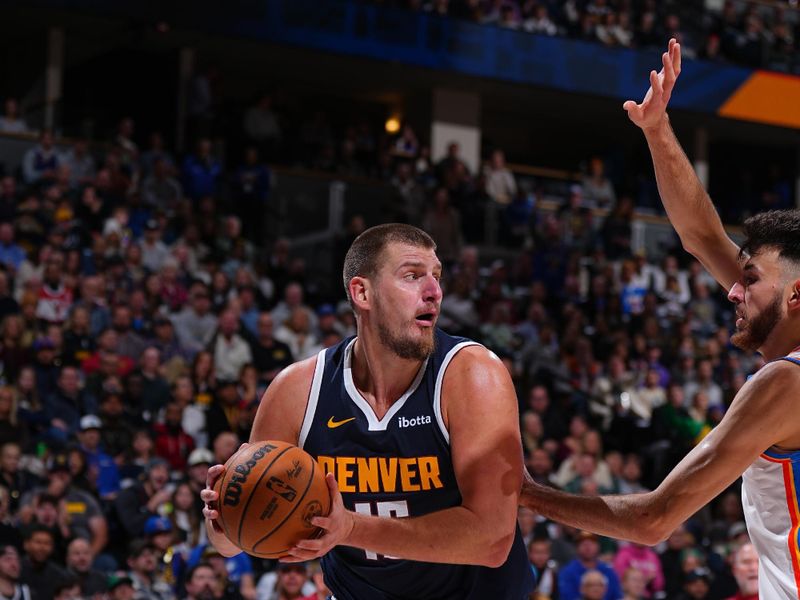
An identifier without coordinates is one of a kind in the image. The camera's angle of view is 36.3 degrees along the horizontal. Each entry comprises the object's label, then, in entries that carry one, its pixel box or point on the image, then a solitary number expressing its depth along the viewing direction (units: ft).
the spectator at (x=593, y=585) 35.35
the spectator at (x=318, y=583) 30.37
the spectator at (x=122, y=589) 31.07
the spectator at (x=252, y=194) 56.75
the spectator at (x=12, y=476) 33.65
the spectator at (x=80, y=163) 51.80
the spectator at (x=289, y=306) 47.67
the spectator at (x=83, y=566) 31.76
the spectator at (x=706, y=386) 52.26
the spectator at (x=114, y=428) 37.11
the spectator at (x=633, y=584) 36.50
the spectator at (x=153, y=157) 54.24
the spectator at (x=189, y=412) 39.14
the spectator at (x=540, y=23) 70.64
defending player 11.98
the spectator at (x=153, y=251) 47.42
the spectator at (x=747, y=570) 27.45
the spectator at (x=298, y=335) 45.14
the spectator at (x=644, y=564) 38.95
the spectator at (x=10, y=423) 35.06
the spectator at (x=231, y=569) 32.37
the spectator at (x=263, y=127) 62.75
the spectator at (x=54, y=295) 41.73
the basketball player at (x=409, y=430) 13.39
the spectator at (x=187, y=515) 35.29
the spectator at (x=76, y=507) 33.40
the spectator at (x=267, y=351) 43.09
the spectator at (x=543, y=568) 36.47
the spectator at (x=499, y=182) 66.49
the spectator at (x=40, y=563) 31.45
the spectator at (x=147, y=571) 32.35
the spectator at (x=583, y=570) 36.65
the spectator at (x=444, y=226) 58.59
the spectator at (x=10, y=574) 29.99
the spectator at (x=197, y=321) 43.91
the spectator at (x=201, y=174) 55.06
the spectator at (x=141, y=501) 34.71
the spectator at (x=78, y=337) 39.78
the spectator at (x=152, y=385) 39.45
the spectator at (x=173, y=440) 38.14
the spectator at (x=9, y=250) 43.83
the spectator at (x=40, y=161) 51.06
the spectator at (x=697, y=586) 36.99
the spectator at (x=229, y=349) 42.78
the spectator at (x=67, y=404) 37.32
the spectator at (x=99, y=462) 35.88
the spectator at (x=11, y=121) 55.83
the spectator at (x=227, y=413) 38.70
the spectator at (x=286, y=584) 31.42
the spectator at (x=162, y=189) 52.42
